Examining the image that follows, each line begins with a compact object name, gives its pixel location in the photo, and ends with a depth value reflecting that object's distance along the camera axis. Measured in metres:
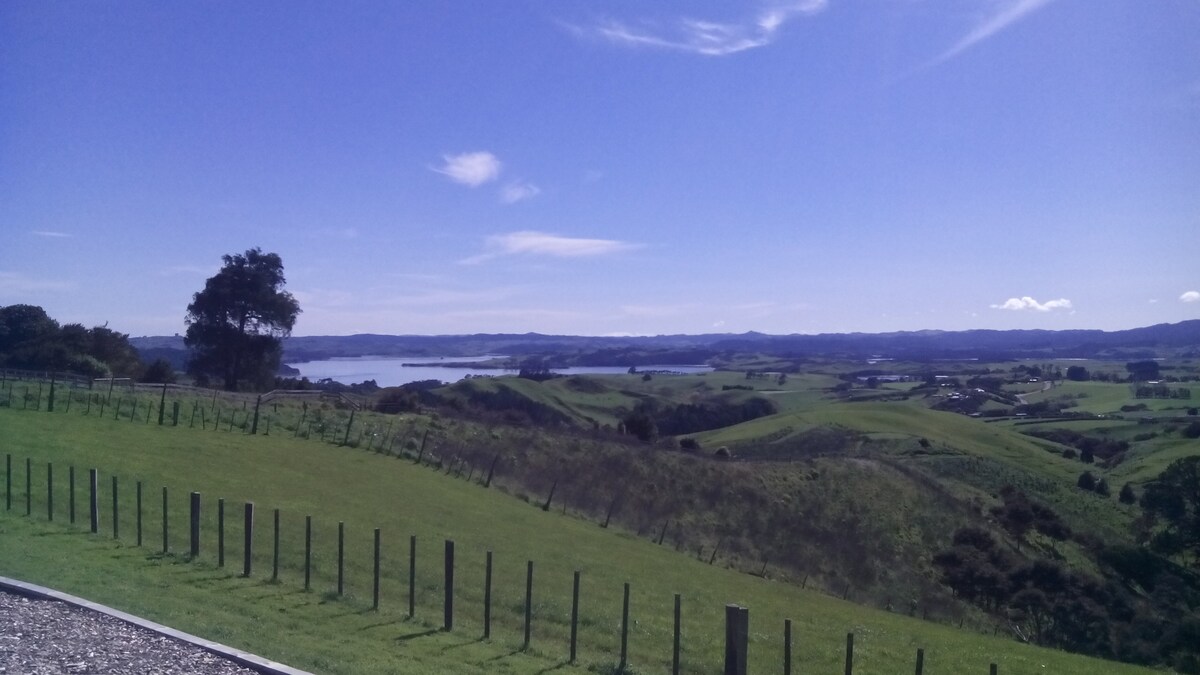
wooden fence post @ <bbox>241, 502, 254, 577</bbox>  15.89
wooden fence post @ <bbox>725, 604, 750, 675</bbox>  9.54
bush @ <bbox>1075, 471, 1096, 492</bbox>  60.03
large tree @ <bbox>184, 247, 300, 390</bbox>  71.62
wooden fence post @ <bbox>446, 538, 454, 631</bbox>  14.26
